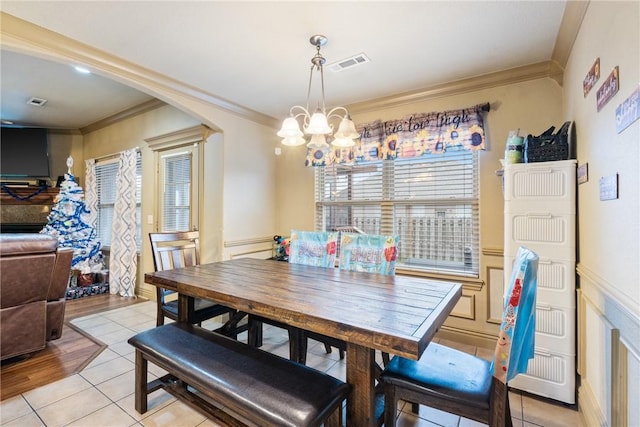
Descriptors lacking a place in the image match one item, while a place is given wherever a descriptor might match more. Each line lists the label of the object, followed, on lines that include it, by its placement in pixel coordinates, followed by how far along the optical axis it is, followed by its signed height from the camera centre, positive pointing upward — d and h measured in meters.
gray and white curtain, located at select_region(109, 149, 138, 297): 4.38 -0.14
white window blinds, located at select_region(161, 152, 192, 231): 3.93 +0.31
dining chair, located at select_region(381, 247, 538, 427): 1.20 -0.76
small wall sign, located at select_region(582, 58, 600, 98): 1.57 +0.79
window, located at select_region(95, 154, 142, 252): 4.87 +0.33
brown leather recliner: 2.26 -0.62
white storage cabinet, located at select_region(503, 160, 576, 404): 1.93 -0.29
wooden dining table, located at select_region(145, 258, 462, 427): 1.20 -0.46
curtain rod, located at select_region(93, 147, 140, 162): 4.40 +0.94
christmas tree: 4.46 -0.18
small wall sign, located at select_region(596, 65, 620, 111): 1.32 +0.61
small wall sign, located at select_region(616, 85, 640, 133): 1.11 +0.42
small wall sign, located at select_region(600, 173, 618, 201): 1.33 +0.13
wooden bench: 1.19 -0.77
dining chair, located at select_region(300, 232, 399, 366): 2.35 -0.33
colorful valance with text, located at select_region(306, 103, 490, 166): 2.79 +0.80
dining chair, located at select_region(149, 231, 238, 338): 2.37 -0.44
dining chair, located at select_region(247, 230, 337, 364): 2.50 -0.35
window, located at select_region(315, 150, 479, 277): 2.95 +0.10
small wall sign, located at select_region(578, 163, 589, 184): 1.75 +0.26
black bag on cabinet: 2.02 +0.47
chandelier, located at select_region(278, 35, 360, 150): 1.99 +0.59
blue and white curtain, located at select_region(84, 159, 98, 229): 5.04 +0.38
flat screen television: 4.99 +1.05
